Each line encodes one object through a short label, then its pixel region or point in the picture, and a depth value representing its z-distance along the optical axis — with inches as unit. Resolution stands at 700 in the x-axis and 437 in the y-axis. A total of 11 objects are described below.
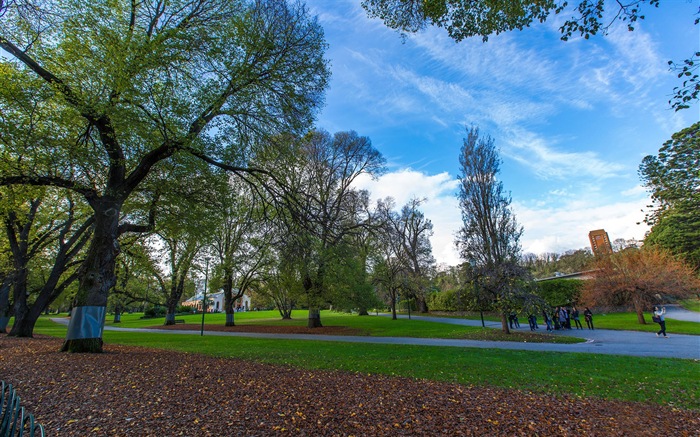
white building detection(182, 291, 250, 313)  4012.8
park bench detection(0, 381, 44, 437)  105.3
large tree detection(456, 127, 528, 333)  605.9
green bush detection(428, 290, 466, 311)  1487.5
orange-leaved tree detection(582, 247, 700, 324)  837.2
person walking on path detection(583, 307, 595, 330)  771.4
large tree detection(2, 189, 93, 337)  602.5
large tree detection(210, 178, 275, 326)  951.5
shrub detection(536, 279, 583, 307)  1167.6
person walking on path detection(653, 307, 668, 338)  595.4
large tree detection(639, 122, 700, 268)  448.1
